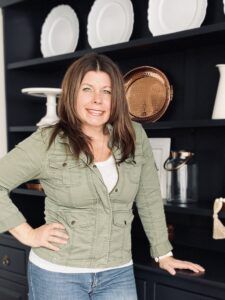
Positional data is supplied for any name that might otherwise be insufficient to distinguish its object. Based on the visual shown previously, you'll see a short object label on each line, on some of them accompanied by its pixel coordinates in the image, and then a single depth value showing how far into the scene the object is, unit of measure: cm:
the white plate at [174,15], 181
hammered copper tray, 201
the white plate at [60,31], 235
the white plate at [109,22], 207
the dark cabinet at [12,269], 214
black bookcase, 185
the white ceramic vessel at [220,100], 172
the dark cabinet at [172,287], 152
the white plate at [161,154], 200
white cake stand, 219
